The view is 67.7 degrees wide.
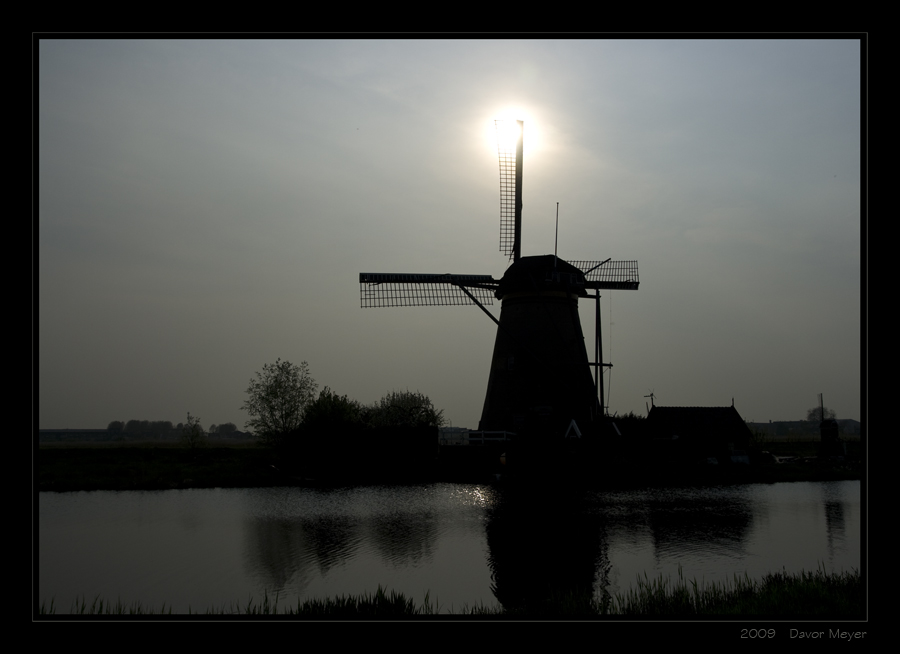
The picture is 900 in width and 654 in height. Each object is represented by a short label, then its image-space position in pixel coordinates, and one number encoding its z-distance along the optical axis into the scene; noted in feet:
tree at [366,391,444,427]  162.09
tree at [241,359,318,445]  149.89
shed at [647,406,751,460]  128.36
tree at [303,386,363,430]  126.62
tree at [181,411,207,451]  151.64
